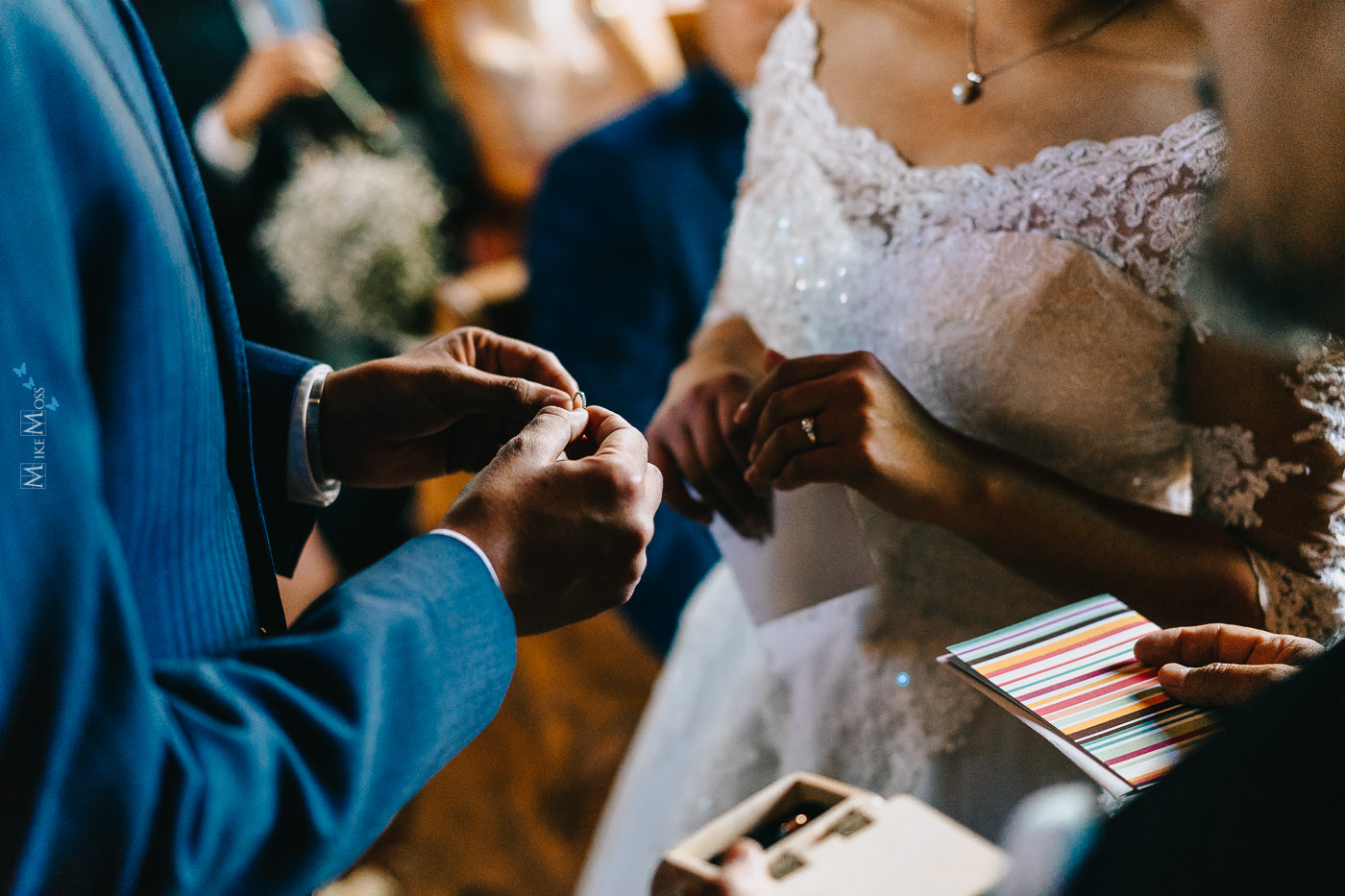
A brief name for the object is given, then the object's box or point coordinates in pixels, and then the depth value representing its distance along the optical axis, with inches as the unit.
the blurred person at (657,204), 52.5
